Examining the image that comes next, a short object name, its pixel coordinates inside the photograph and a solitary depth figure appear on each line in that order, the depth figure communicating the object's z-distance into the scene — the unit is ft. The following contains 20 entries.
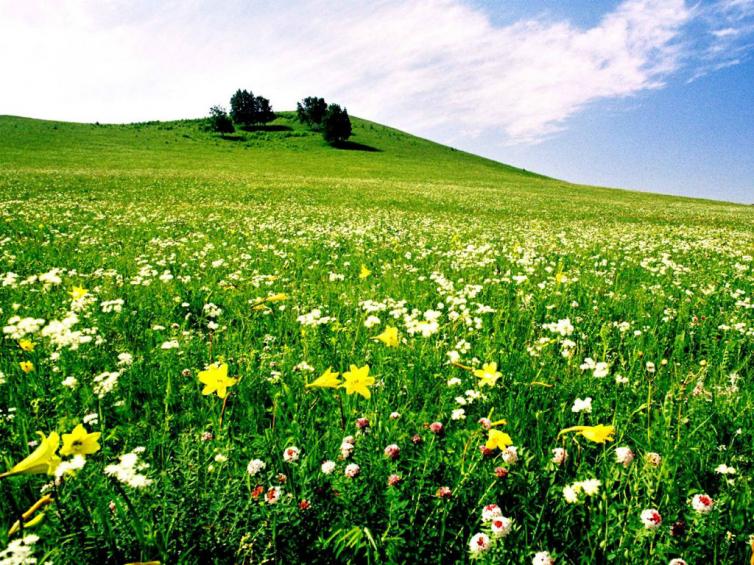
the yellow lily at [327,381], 7.05
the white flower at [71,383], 8.15
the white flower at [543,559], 4.74
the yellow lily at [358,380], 6.98
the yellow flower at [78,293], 11.85
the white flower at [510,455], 6.29
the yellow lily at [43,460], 4.22
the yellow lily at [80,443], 4.91
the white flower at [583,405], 7.16
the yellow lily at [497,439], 6.12
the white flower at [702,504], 5.16
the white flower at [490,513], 5.28
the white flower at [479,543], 4.88
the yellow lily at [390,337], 9.30
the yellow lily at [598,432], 5.82
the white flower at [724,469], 6.21
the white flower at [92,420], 7.28
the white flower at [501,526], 4.85
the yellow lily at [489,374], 7.57
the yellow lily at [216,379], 6.86
